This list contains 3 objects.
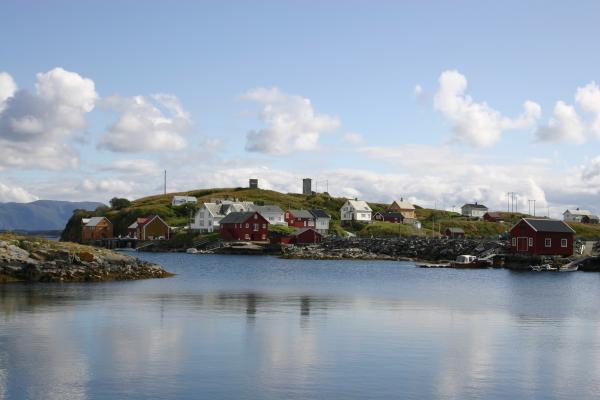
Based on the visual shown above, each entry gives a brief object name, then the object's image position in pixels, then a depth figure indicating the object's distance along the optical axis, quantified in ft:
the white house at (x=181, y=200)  619.67
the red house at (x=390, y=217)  608.19
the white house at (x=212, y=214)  506.07
